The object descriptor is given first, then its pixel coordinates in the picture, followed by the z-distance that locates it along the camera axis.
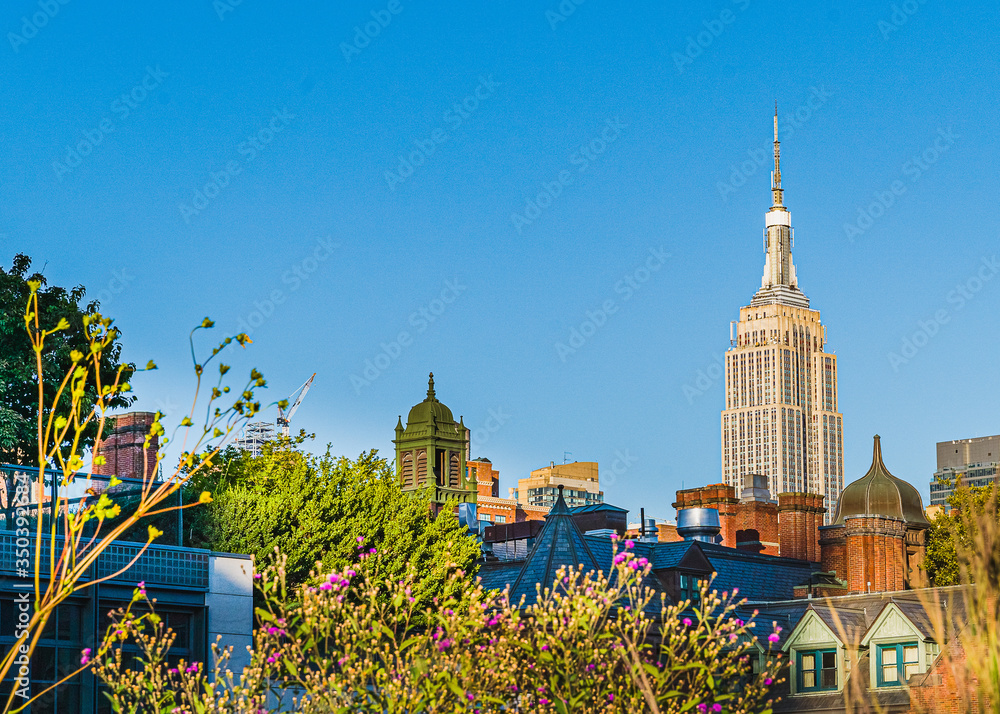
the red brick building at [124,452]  68.25
